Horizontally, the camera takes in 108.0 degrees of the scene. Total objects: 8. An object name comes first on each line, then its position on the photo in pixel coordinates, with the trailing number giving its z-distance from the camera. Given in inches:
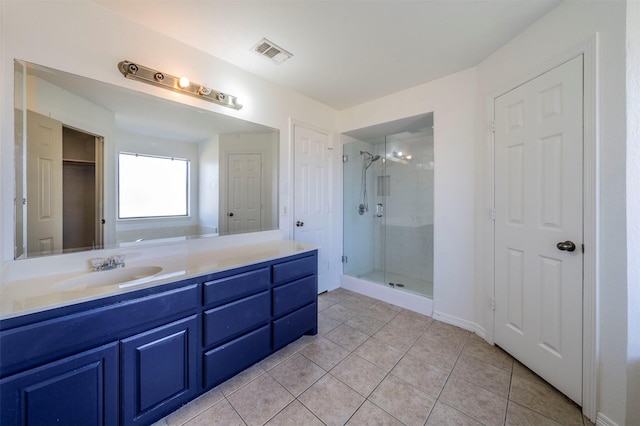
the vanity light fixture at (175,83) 63.7
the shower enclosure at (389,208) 129.0
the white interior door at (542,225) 57.1
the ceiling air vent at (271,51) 76.0
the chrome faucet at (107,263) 58.7
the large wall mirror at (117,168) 53.9
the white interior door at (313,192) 112.7
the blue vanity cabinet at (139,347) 37.4
